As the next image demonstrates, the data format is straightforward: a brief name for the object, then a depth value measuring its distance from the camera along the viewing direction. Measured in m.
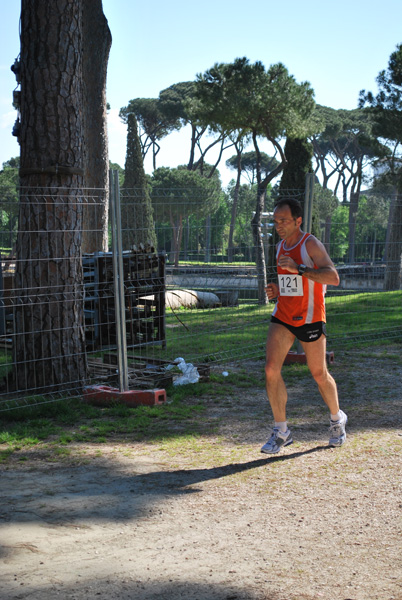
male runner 4.64
